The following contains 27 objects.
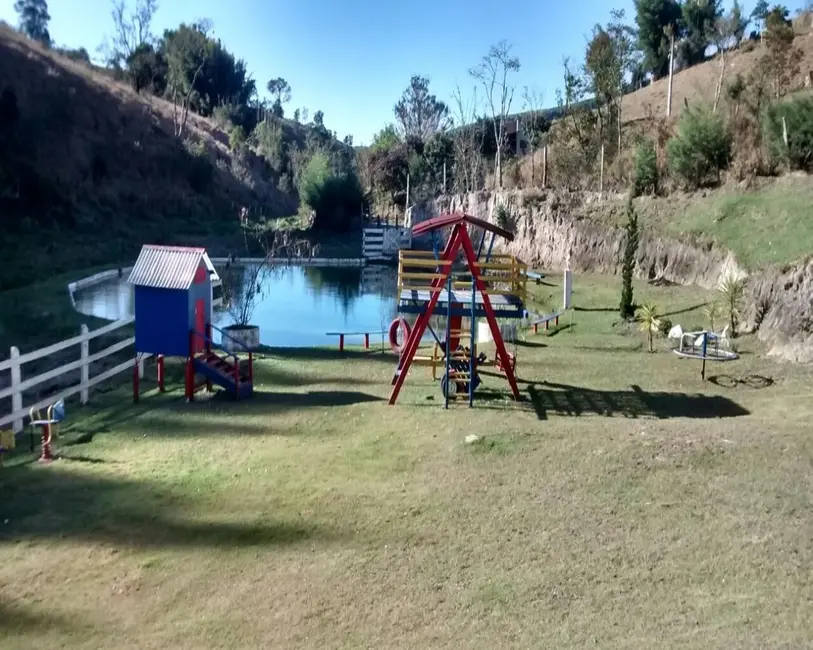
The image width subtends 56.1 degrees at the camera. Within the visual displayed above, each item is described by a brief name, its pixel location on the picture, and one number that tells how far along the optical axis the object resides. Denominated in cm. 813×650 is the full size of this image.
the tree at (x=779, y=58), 3422
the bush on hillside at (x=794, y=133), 2506
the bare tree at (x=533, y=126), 5828
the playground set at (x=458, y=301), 1323
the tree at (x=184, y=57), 8212
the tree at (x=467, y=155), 5681
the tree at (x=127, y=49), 8152
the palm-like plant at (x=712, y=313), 1884
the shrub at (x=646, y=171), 3272
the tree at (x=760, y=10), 6022
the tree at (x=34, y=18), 9550
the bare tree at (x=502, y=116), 5225
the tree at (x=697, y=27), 6538
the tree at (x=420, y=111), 7774
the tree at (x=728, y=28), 5759
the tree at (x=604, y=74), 4669
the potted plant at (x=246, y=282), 1869
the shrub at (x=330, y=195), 5853
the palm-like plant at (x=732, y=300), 1778
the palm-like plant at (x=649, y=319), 1806
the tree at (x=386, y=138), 7699
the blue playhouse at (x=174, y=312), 1368
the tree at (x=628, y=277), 2112
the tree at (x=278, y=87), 12019
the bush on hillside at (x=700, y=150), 2966
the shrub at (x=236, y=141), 7538
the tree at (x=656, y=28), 6662
